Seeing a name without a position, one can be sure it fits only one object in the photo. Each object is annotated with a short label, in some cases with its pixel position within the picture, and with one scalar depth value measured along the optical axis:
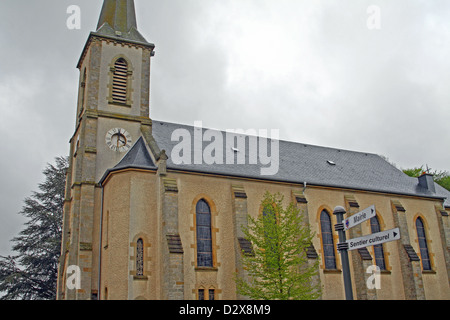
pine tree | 31.60
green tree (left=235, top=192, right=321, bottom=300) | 18.58
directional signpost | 9.08
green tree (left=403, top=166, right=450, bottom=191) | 43.97
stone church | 21.14
